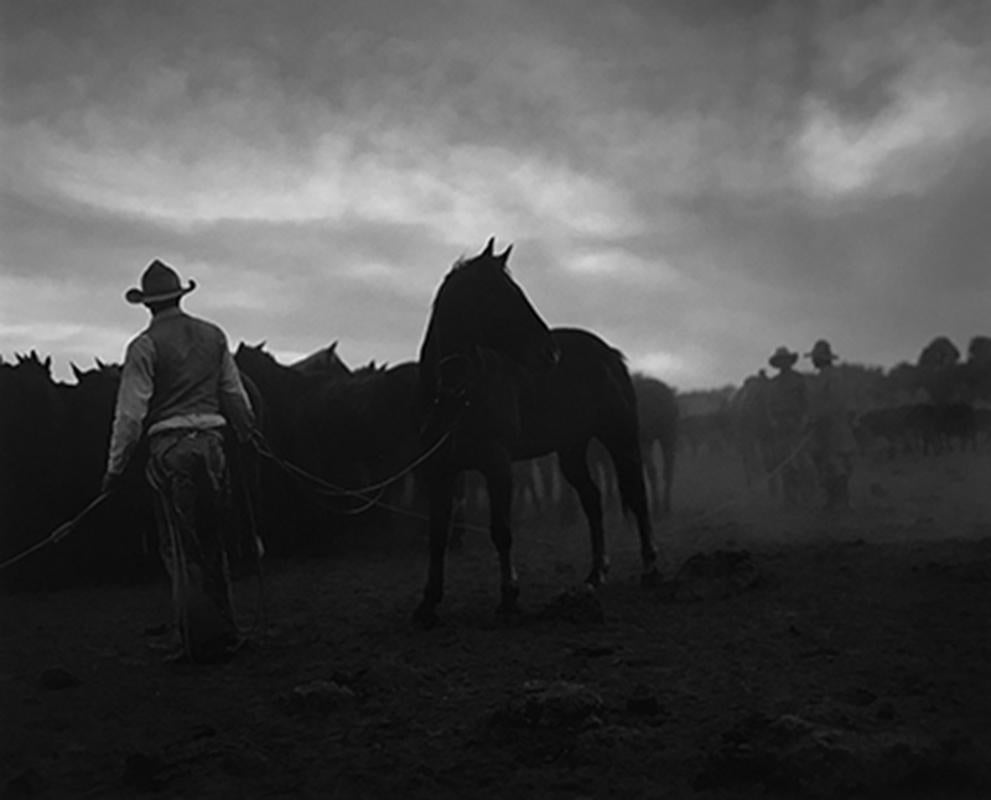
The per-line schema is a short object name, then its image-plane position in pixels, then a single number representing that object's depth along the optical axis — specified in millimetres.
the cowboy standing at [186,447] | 5441
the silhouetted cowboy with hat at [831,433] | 14117
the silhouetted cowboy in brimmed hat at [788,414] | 14805
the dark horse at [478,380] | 6285
